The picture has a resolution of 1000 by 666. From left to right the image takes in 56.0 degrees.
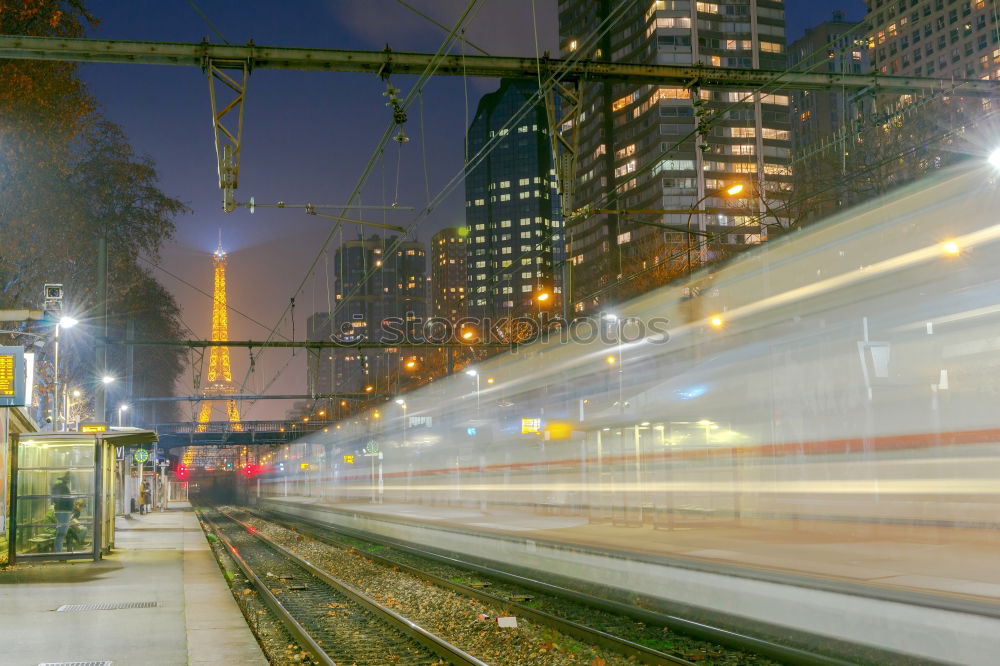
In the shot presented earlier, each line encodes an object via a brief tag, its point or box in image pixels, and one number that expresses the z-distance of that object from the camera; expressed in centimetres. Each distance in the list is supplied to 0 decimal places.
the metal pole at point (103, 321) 2664
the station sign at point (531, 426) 2223
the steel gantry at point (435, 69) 1282
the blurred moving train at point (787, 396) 1135
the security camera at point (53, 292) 2150
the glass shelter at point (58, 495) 1884
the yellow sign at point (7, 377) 1664
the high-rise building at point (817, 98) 15562
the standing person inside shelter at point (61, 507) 1955
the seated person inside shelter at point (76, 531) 1998
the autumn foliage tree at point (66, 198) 2264
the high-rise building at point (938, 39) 10881
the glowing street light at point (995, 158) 1204
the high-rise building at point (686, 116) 9662
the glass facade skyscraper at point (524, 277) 17618
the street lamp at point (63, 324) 2429
